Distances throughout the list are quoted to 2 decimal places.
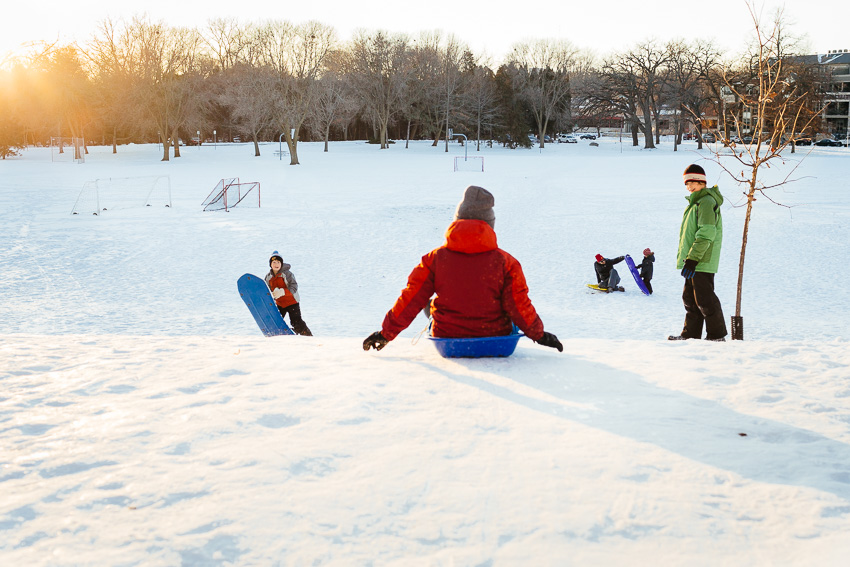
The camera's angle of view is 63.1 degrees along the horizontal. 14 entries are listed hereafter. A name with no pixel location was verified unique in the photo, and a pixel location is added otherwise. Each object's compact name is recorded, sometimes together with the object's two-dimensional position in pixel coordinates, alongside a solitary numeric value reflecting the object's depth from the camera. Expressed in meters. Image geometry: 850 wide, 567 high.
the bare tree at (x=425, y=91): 69.44
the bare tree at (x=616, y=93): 68.38
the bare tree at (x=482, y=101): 67.88
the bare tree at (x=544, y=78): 73.31
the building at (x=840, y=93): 98.19
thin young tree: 7.67
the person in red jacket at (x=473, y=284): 4.78
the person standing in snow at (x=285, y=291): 8.44
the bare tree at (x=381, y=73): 66.31
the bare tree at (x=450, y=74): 66.69
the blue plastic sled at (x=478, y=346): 4.99
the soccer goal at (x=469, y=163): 42.41
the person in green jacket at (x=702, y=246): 6.71
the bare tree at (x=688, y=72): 65.88
